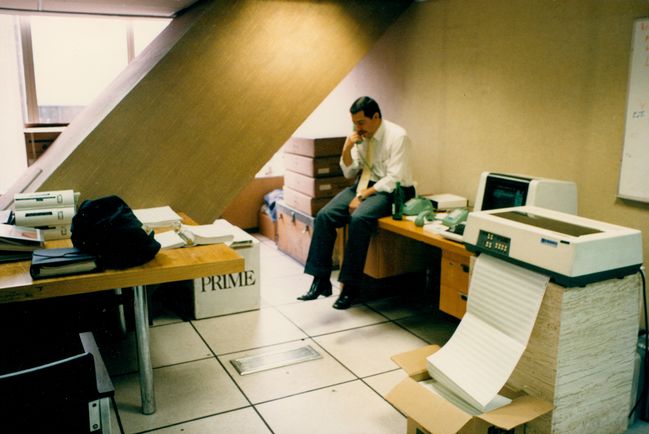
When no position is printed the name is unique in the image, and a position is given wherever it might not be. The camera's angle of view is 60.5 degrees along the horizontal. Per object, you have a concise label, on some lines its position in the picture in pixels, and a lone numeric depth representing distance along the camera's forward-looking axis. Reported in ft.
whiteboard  9.45
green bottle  12.17
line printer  7.27
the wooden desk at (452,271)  10.36
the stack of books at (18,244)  8.48
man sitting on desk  12.50
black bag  7.96
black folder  7.60
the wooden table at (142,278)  7.50
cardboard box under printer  7.08
